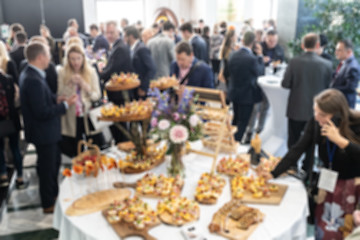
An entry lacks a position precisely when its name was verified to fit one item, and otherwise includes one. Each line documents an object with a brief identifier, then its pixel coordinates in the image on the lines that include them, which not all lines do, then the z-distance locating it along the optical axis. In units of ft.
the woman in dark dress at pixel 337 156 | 6.84
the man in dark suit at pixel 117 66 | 13.41
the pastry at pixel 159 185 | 6.79
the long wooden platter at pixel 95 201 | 6.36
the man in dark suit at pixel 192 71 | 11.50
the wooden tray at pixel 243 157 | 7.48
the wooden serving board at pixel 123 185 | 7.20
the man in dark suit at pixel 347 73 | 12.71
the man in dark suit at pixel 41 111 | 9.02
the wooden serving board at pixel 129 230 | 5.59
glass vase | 7.37
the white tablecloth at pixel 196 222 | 5.73
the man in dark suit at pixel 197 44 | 20.41
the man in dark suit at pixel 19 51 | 16.28
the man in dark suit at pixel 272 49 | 18.51
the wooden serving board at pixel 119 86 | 10.68
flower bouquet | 6.88
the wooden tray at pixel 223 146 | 8.66
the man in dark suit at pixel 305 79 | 11.88
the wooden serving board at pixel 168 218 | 5.87
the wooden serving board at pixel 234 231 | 5.50
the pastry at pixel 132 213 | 5.82
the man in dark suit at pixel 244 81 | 13.65
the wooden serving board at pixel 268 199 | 6.50
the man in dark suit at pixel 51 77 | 10.84
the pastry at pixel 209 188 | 6.55
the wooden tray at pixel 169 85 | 11.45
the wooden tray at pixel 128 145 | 8.97
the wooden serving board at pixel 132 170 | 7.82
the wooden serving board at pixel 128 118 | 8.05
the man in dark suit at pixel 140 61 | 14.40
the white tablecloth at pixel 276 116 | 14.20
